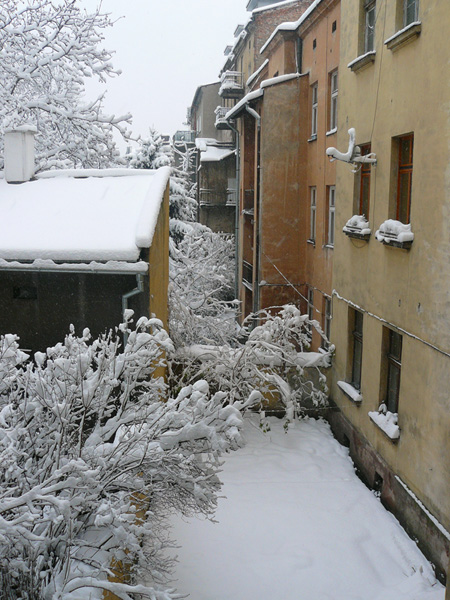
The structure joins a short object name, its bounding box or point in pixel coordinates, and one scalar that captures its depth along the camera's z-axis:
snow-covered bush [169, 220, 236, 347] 13.01
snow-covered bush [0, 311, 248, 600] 4.31
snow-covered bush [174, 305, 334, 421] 11.94
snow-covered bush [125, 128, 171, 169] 21.31
